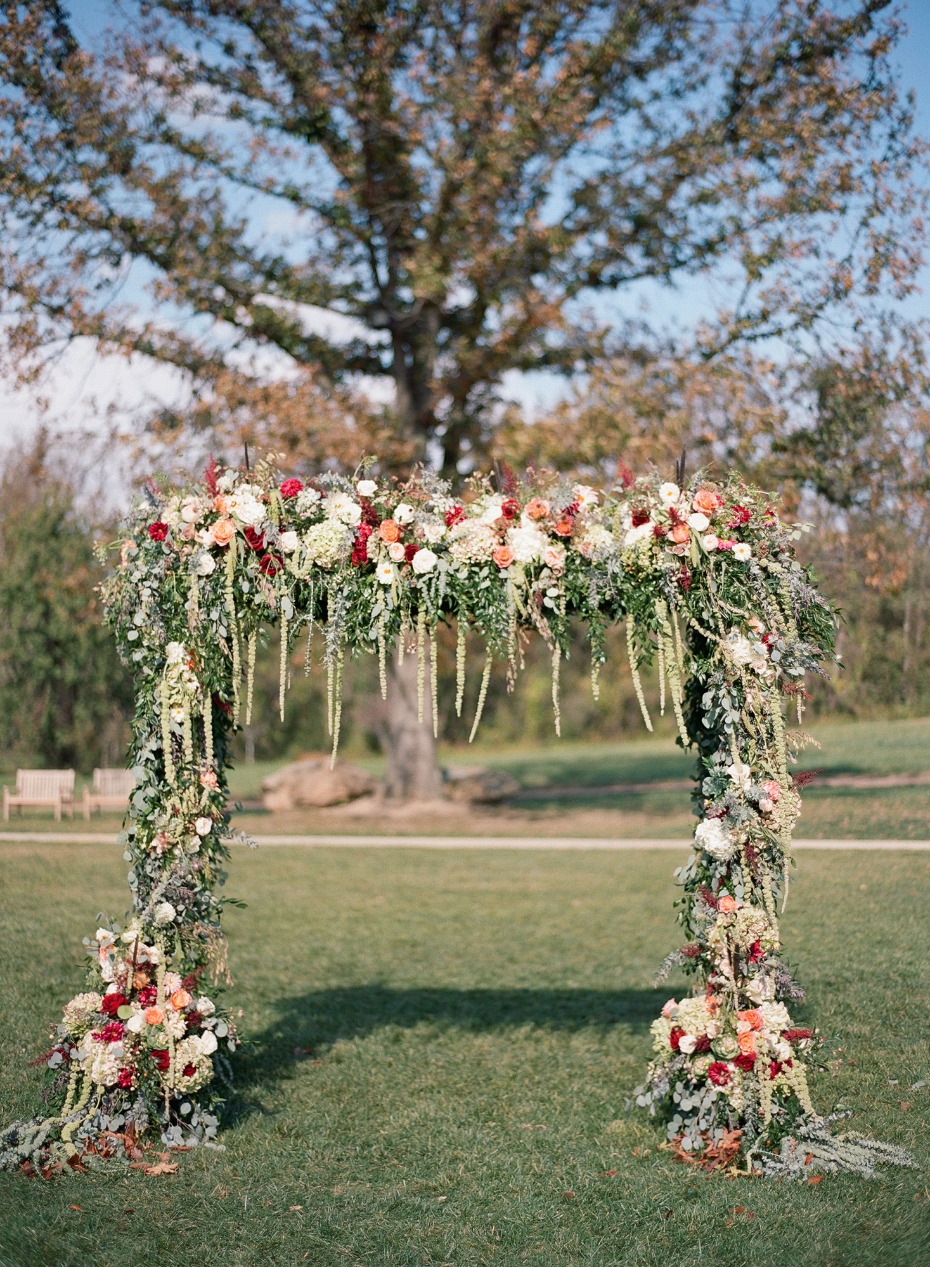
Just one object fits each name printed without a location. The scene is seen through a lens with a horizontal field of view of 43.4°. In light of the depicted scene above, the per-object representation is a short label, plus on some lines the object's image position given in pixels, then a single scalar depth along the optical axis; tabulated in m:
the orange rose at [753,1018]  5.29
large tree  15.31
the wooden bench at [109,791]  17.84
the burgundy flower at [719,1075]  5.29
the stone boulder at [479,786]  20.30
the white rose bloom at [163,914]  5.59
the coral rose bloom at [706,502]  5.26
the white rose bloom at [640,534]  5.34
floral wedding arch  5.34
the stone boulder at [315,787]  19.88
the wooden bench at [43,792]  17.31
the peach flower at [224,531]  5.45
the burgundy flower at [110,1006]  5.49
